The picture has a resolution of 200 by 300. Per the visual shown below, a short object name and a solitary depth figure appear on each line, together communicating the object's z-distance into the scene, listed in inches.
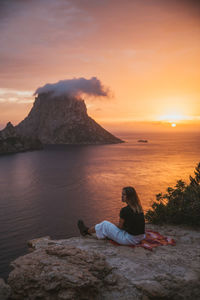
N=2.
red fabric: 320.2
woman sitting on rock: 309.4
